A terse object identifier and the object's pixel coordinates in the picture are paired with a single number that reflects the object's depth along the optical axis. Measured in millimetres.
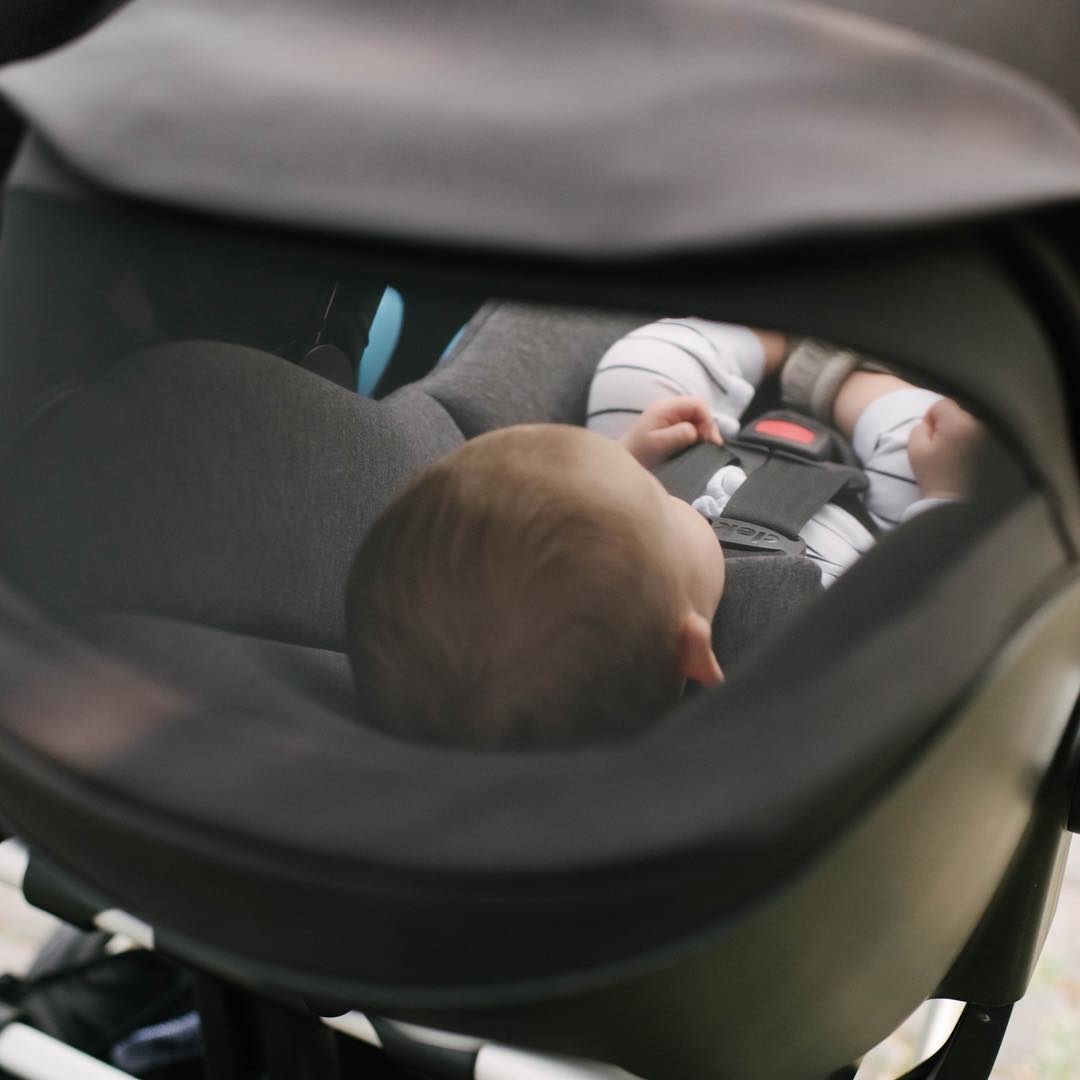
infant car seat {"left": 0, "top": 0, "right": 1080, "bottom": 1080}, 337
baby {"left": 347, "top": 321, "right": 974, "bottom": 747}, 489
